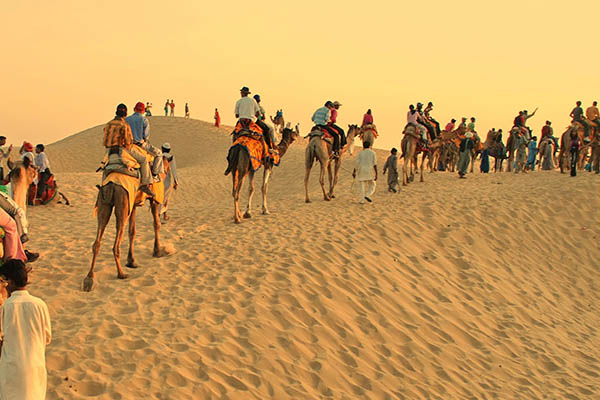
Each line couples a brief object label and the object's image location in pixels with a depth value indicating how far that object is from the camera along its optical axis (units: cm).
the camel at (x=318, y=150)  1534
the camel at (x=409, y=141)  1770
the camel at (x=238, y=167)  1209
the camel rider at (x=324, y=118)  1557
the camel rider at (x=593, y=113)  2091
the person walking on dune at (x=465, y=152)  2144
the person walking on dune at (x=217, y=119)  4881
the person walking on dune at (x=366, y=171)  1509
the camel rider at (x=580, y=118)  2053
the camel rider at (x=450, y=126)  2694
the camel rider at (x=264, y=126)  1297
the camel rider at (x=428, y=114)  1862
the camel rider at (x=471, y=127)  2318
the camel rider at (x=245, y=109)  1259
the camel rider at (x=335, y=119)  1600
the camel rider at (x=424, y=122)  1786
